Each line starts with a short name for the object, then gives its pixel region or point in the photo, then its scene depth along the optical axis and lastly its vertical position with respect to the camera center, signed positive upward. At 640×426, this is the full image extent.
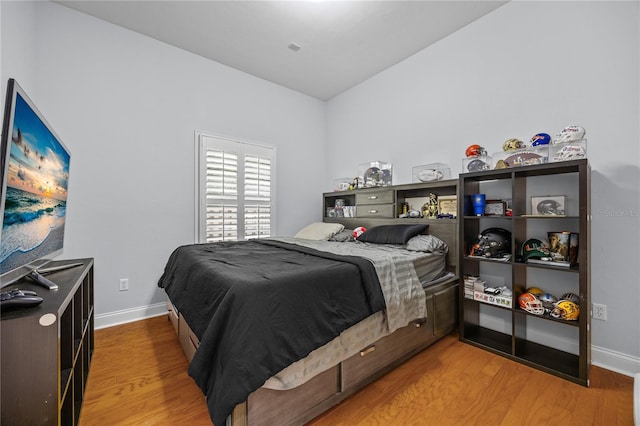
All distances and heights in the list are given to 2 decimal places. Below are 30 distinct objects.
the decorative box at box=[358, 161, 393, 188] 3.49 +0.55
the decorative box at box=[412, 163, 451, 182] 2.86 +0.46
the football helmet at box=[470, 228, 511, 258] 2.24 -0.26
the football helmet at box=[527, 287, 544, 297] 2.10 -0.62
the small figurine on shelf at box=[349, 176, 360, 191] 3.79 +0.44
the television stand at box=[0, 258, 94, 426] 0.90 -0.53
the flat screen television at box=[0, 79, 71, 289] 0.99 +0.11
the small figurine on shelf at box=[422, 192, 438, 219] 2.93 +0.08
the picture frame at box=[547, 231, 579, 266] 1.88 -0.24
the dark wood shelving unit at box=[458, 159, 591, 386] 1.76 -0.49
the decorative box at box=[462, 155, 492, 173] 2.49 +0.49
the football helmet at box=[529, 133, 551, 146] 2.09 +0.60
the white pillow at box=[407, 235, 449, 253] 2.44 -0.28
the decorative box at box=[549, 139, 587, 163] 1.84 +0.46
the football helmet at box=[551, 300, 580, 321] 1.82 -0.67
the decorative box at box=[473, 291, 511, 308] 2.12 -0.70
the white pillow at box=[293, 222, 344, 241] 3.38 -0.23
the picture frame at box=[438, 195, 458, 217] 2.79 +0.11
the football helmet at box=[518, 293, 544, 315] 1.97 -0.68
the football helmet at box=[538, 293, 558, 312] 1.96 -0.65
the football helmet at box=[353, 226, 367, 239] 3.26 -0.21
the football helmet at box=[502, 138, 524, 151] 2.24 +0.60
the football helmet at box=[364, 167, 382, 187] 3.55 +0.52
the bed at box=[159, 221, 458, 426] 1.17 -0.59
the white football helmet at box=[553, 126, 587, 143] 1.89 +0.59
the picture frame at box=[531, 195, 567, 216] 2.03 +0.08
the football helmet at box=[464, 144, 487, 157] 2.51 +0.61
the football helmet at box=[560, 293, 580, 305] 1.90 -0.61
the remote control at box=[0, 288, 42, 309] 0.94 -0.31
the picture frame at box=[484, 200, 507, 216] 2.28 +0.06
